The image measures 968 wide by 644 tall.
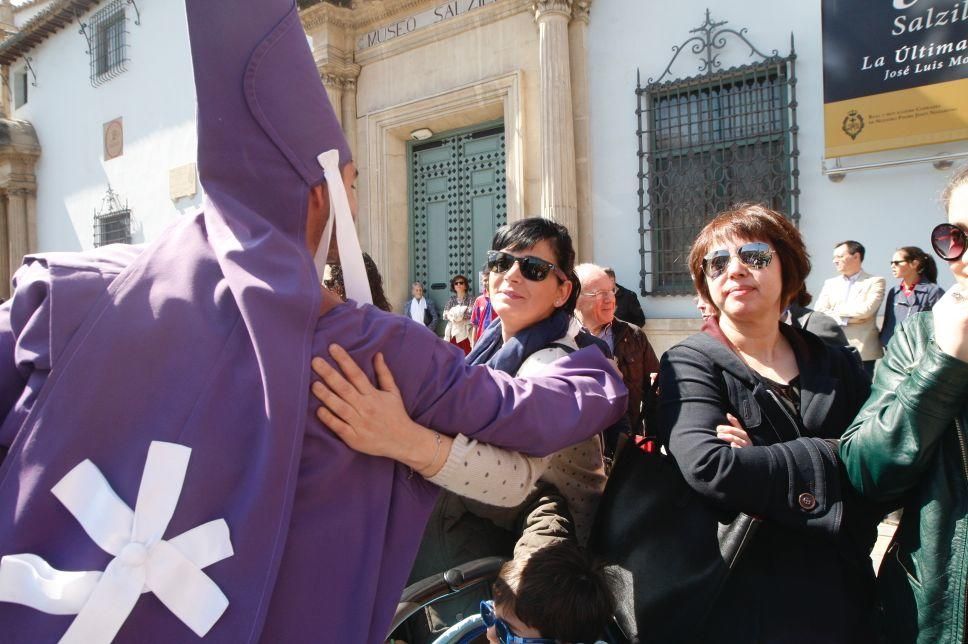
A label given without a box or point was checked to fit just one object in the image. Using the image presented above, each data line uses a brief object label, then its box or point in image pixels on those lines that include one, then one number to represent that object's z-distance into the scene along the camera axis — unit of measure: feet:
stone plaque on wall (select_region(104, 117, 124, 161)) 46.57
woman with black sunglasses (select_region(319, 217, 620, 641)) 5.94
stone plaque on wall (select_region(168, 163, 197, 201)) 41.11
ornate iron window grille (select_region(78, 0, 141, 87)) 46.21
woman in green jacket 4.26
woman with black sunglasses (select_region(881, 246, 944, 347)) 17.84
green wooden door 29.48
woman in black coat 4.82
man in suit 18.21
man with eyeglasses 12.98
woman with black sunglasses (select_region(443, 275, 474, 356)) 25.32
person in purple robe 3.16
